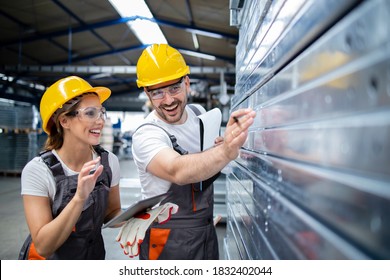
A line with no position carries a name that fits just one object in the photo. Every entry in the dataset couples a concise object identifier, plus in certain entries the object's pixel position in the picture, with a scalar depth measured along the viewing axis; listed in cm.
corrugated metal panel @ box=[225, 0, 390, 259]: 42
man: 161
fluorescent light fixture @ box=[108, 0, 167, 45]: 805
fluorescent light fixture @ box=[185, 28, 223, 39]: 912
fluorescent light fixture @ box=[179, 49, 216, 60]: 1187
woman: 159
